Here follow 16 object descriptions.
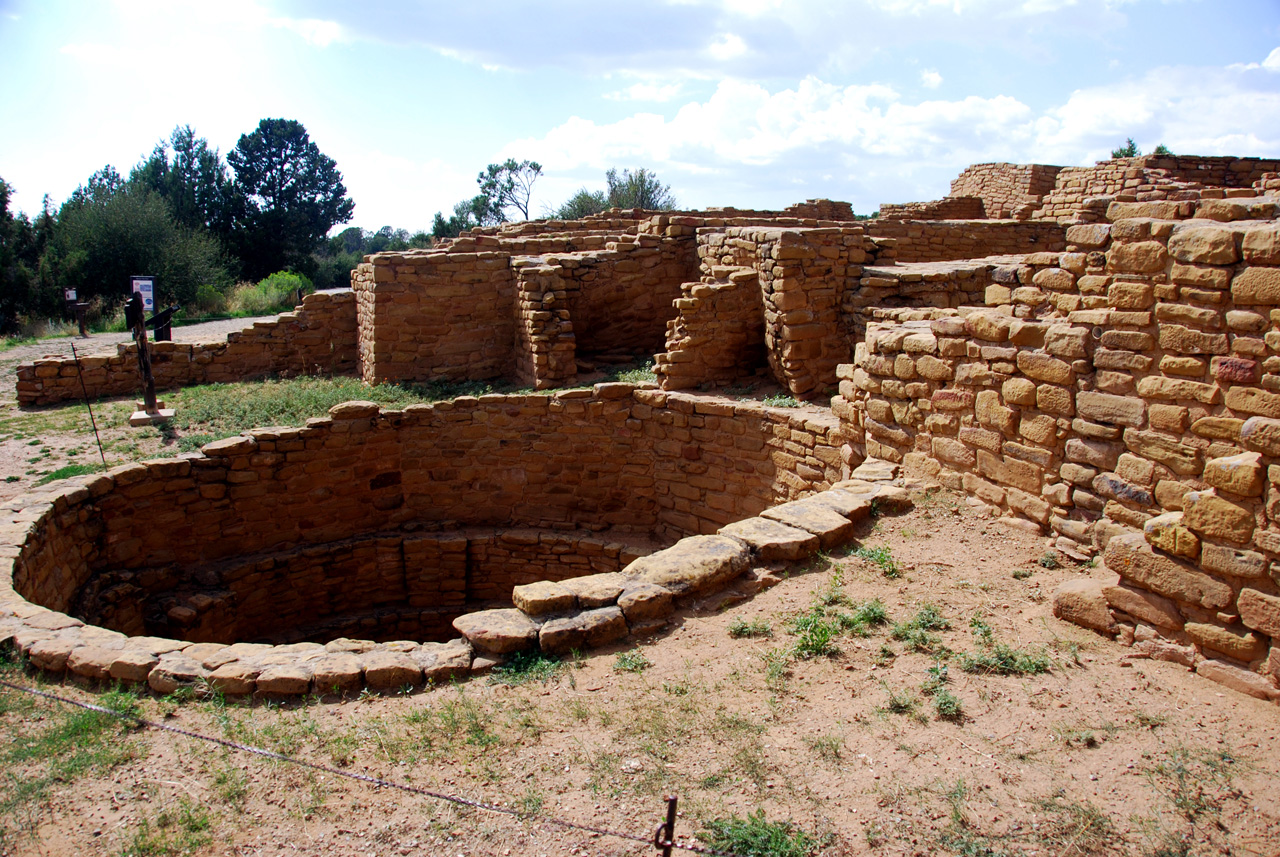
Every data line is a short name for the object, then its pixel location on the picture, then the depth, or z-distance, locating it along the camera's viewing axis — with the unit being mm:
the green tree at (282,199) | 38688
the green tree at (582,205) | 35119
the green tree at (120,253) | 26391
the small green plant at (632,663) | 4320
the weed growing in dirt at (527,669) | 4352
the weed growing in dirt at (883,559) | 4914
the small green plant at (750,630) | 4505
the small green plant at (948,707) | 3537
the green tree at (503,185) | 41594
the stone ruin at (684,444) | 3924
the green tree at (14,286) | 25984
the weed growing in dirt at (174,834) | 3168
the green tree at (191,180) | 36750
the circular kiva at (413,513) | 7328
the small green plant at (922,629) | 4113
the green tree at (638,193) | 36094
